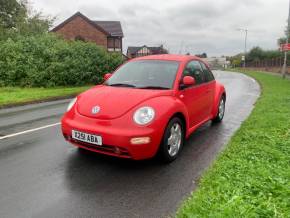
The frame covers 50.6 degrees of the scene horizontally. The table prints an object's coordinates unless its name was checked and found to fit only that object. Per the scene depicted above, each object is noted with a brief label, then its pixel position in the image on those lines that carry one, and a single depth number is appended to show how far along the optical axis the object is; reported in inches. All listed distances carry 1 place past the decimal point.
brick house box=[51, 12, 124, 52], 1637.6
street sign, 1033.5
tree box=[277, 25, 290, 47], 2512.6
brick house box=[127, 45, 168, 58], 2904.0
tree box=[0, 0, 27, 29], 1366.9
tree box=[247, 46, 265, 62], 2858.3
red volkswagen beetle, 168.4
